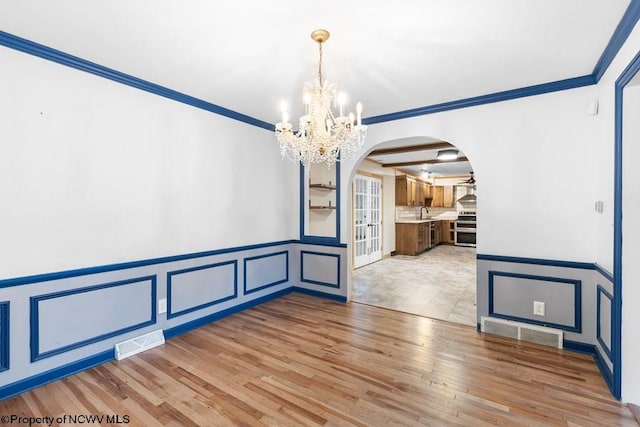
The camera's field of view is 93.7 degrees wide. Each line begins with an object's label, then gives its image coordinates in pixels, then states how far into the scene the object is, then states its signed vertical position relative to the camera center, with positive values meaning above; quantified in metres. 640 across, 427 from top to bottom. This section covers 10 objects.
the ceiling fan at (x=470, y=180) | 8.93 +0.94
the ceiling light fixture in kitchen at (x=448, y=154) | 5.45 +1.07
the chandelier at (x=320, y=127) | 2.25 +0.65
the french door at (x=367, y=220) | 6.54 -0.20
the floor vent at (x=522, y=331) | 2.88 -1.21
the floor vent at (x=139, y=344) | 2.66 -1.23
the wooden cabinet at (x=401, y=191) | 8.23 +0.58
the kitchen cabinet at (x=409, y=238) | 8.07 -0.73
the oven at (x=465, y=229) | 9.56 -0.56
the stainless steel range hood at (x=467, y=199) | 9.84 +0.43
